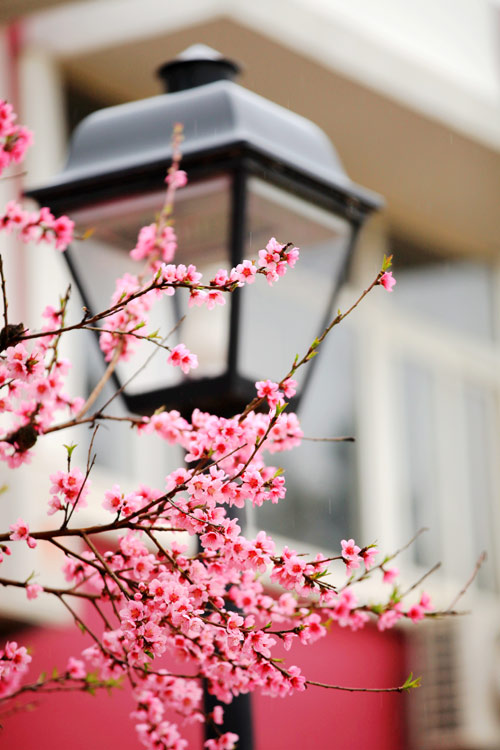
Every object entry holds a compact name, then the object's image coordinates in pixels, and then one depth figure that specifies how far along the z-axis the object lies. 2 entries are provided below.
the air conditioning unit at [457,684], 13.95
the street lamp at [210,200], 4.82
